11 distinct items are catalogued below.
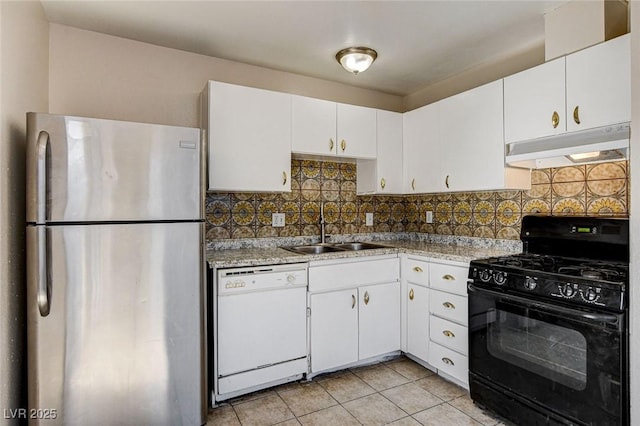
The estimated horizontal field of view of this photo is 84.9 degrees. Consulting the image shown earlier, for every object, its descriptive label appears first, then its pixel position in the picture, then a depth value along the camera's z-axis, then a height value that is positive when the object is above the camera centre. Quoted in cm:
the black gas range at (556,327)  154 -59
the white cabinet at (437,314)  234 -76
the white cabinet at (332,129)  272 +66
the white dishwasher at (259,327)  220 -77
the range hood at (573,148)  182 +34
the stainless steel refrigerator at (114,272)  162 -30
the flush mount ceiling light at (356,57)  253 +111
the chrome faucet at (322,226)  313 -14
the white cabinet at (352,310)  250 -76
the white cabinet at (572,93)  180 +66
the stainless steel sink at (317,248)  297 -33
